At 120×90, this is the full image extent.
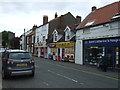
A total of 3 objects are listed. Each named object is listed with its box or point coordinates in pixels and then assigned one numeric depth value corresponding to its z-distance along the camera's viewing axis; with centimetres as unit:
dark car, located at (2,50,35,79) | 939
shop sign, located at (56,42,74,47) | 2436
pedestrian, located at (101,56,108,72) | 1439
